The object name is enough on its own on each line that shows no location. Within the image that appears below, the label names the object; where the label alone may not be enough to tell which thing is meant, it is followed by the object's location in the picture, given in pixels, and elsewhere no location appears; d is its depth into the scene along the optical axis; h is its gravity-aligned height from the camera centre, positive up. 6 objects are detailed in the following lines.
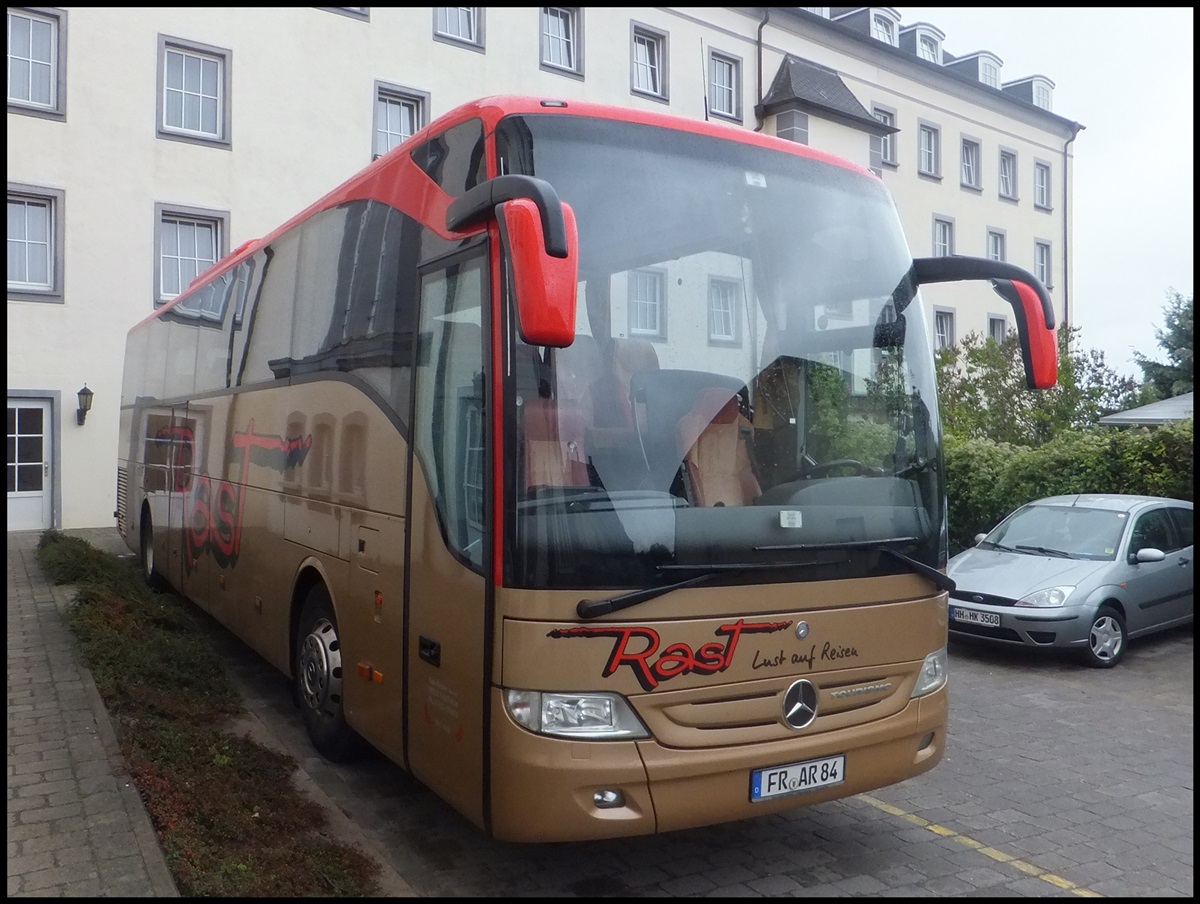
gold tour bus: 4.25 -0.11
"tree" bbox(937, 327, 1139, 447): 18.00 +0.96
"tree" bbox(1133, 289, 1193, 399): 33.44 +3.08
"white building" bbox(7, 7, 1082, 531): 20.72 +6.90
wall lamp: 20.70 +0.80
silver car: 10.04 -1.21
